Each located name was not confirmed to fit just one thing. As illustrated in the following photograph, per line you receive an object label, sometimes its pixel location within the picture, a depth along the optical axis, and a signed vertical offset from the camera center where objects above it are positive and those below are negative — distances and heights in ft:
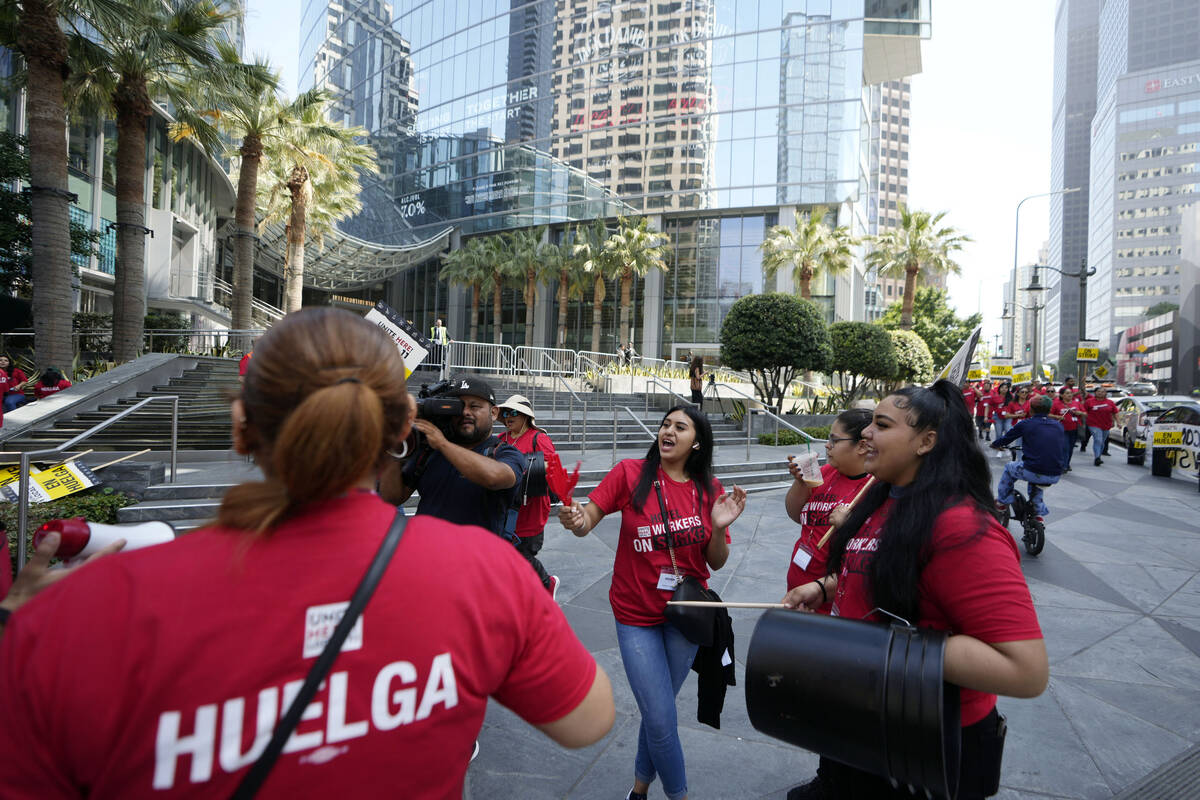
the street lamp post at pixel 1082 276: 67.23 +13.48
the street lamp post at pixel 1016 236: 99.45 +25.29
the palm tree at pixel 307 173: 63.21 +22.36
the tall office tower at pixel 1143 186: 336.49 +115.18
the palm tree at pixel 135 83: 43.45 +20.15
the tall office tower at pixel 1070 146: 534.37 +221.58
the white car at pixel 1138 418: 53.72 -1.09
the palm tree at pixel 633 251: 118.01 +25.21
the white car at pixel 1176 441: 42.57 -2.25
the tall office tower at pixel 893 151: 403.54 +154.56
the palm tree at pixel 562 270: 125.70 +23.12
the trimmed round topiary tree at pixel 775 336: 63.26 +5.82
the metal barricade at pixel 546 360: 69.10 +3.23
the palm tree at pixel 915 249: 101.30 +23.50
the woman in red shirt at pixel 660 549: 9.19 -2.33
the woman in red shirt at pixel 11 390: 32.56 -0.74
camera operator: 9.54 -1.26
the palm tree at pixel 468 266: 135.13 +25.09
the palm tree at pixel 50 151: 35.53 +12.47
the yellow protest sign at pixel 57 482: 14.48 -2.38
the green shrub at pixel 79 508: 18.78 -4.19
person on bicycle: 24.68 -1.83
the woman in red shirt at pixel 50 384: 34.06 -0.37
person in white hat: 14.74 -1.30
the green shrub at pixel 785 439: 56.00 -3.61
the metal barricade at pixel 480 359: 67.05 +3.06
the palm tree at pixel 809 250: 100.07 +22.57
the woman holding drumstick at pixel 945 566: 5.18 -1.45
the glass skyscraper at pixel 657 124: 114.52 +51.43
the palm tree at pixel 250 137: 56.39 +21.95
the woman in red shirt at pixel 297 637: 2.69 -1.15
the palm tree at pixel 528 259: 129.29 +25.66
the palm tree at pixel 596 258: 120.16 +24.43
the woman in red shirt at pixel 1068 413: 42.86 -0.58
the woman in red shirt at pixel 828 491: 11.17 -1.64
